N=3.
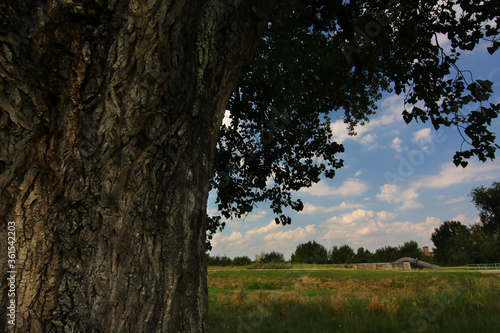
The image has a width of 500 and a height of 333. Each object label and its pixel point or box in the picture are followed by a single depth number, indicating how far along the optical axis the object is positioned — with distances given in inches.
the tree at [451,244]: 2306.8
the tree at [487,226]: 2037.4
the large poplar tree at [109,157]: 82.2
